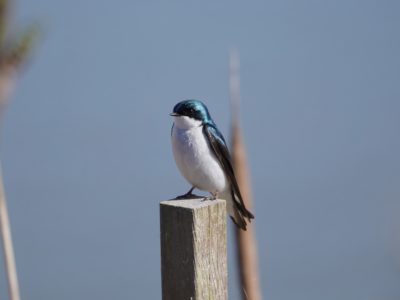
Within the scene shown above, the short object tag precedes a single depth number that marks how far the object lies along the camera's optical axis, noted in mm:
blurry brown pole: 7687
